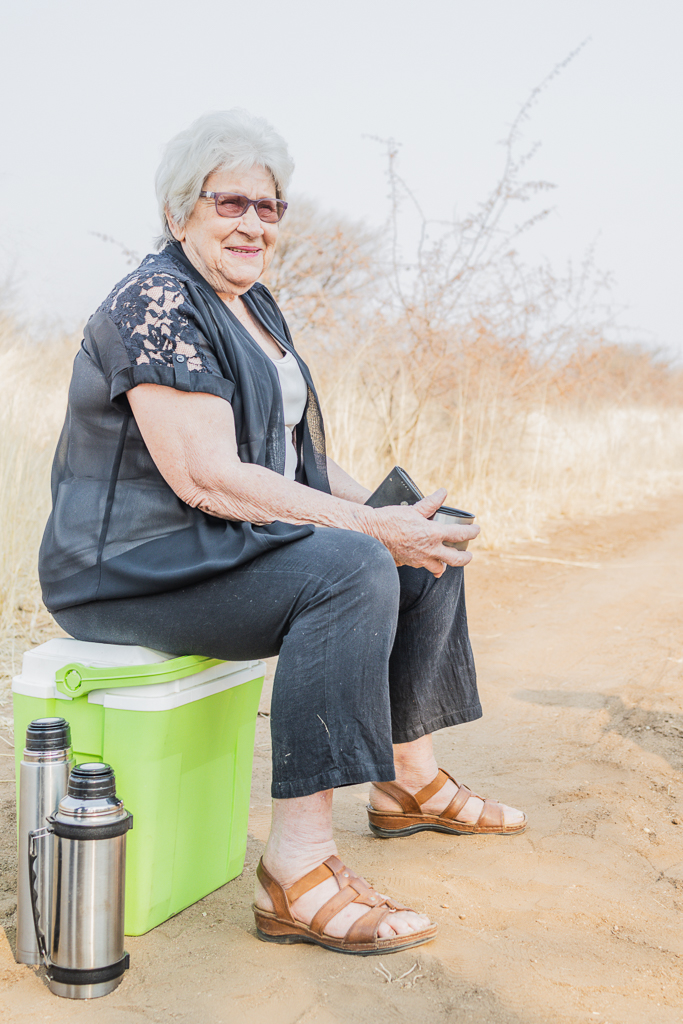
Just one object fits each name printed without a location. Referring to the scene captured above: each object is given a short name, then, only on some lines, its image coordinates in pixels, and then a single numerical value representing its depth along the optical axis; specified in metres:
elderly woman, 1.53
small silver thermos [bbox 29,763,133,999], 1.39
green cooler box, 1.54
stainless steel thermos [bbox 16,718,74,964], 1.46
